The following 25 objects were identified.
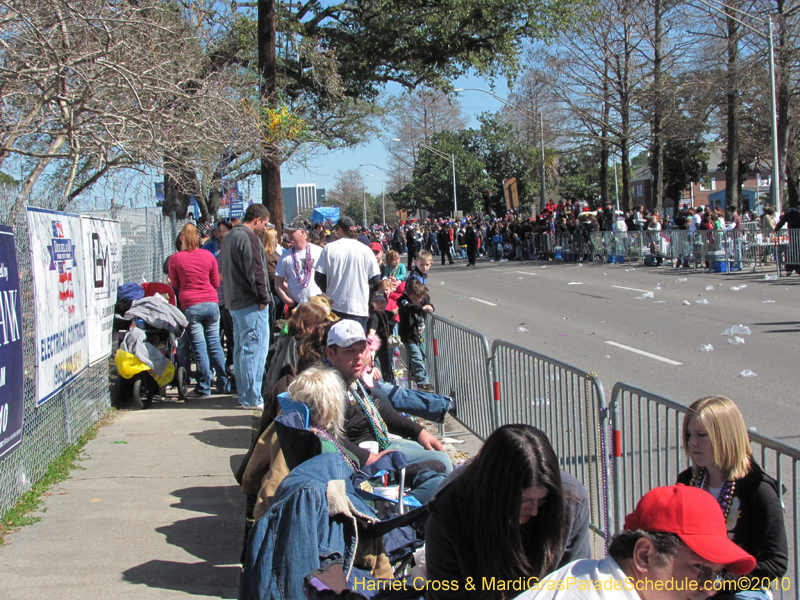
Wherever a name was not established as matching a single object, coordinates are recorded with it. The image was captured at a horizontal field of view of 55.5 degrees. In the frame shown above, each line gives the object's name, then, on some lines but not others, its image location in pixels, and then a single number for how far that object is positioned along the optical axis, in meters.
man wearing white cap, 4.43
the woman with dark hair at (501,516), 2.53
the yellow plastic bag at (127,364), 8.00
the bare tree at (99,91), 7.43
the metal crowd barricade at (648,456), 3.81
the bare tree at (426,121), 74.81
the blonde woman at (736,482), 3.07
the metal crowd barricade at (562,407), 4.52
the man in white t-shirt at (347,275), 8.01
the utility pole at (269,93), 13.50
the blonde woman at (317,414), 3.68
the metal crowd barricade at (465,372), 6.47
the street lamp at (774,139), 23.47
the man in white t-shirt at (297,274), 8.91
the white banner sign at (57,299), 5.57
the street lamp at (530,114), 34.86
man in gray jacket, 7.67
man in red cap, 2.13
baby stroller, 8.04
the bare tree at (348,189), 105.06
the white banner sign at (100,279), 7.24
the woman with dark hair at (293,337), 5.50
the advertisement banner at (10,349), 4.68
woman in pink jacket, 8.70
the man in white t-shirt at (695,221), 23.73
